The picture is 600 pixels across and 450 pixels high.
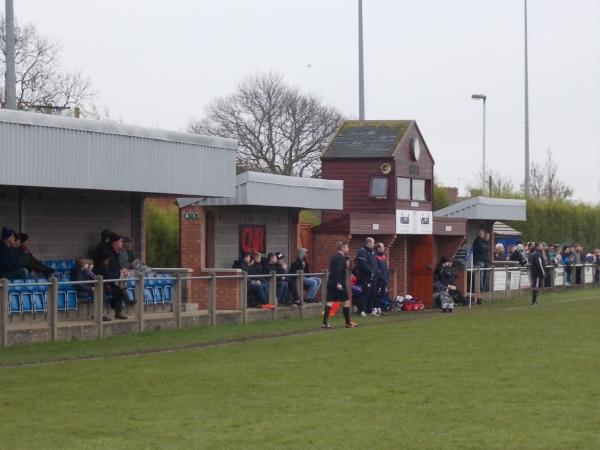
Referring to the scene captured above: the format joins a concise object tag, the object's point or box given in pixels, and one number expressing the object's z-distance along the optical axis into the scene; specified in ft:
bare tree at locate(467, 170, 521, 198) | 228.22
